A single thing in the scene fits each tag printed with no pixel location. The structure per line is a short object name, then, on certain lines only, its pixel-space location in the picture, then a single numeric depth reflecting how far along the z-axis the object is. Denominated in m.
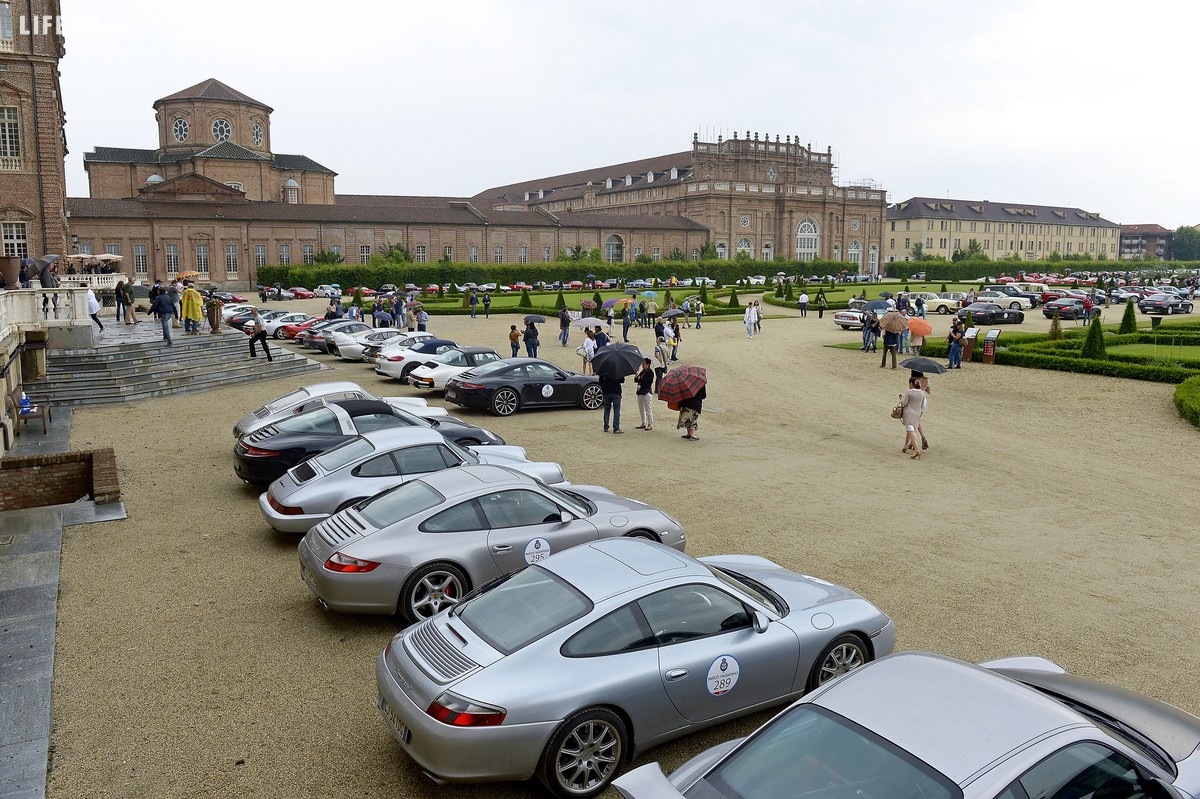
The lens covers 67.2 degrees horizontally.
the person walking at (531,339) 28.23
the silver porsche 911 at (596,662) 5.37
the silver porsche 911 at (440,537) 7.96
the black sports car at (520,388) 19.95
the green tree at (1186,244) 169.50
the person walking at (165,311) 25.19
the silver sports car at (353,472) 10.31
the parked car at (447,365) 22.70
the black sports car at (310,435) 12.52
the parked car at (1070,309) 44.58
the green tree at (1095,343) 27.62
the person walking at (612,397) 17.77
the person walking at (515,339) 28.07
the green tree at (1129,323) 35.50
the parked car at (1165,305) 48.28
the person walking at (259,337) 26.61
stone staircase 21.22
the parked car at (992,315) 43.06
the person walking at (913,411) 16.61
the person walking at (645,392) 17.97
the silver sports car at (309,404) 14.69
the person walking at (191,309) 28.47
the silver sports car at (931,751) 3.92
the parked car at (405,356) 24.36
